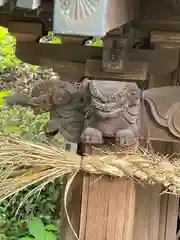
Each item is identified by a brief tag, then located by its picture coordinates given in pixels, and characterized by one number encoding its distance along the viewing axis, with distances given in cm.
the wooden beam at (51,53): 258
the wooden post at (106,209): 202
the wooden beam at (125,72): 223
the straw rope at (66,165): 196
